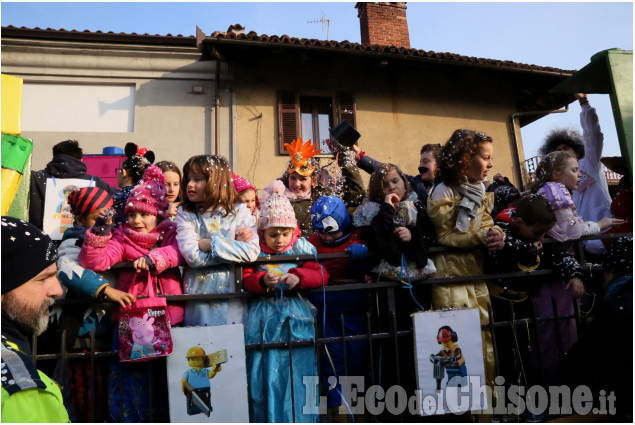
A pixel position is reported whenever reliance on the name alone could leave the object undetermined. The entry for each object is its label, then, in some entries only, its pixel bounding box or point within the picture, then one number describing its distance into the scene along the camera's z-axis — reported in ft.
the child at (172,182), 13.42
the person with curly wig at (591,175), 14.05
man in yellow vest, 5.26
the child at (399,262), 10.13
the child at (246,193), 13.78
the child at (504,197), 13.05
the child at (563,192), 11.09
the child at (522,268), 10.50
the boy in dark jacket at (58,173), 13.52
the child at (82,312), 8.89
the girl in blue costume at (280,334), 9.20
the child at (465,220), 10.31
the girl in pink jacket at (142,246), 9.10
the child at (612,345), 8.45
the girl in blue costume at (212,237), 9.43
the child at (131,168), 12.98
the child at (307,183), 14.05
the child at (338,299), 10.18
